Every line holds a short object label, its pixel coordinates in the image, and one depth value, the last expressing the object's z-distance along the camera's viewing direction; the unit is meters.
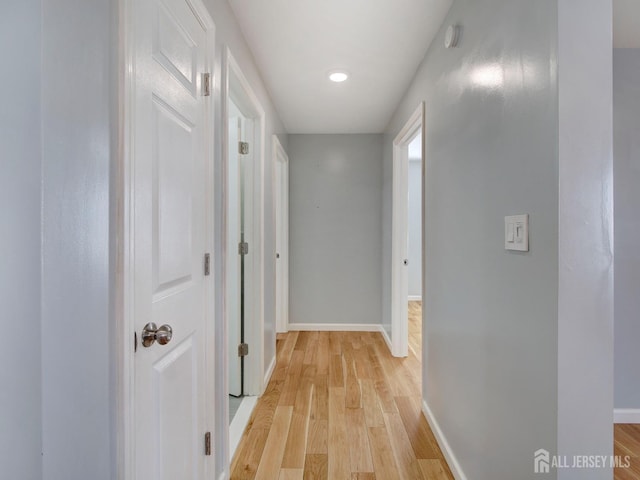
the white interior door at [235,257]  2.41
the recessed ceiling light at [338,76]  2.48
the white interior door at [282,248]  3.91
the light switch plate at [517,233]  1.06
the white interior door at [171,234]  0.91
